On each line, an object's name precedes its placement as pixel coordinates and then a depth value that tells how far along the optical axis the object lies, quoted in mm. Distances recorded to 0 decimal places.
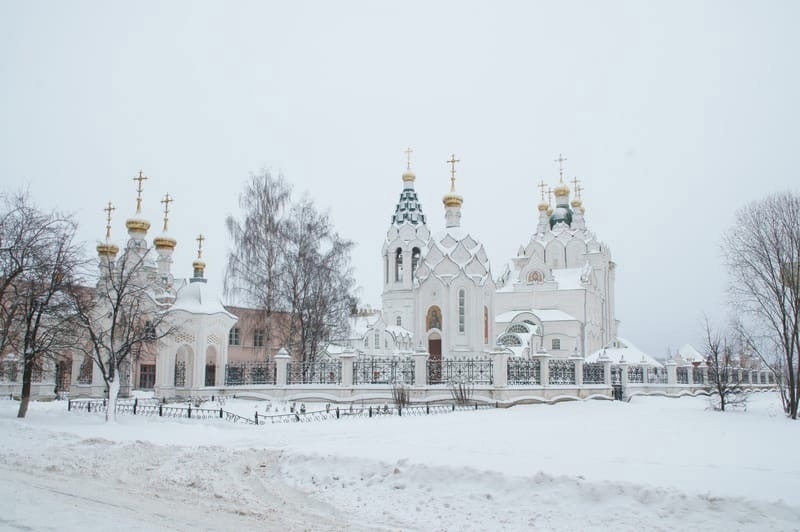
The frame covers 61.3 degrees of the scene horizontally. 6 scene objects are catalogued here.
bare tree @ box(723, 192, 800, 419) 21734
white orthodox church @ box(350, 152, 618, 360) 29594
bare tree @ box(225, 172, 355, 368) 29547
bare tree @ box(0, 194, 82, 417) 17391
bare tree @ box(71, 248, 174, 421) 17266
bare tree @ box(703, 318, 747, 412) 24281
